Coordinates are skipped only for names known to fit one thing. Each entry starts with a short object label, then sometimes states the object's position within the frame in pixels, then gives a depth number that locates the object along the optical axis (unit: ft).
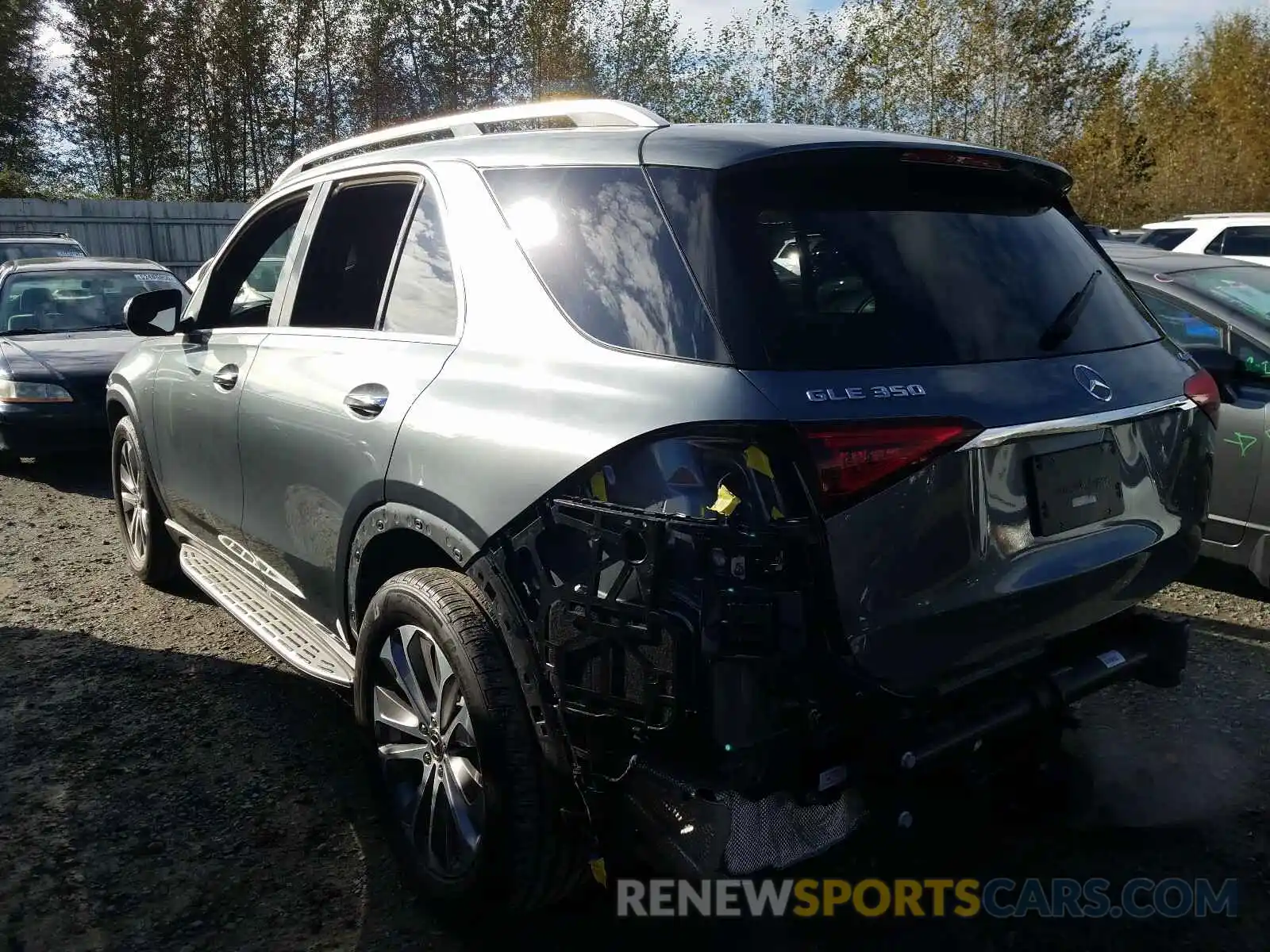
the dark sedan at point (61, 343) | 24.86
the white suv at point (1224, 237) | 39.04
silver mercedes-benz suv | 6.56
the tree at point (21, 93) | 90.74
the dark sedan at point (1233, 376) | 15.23
